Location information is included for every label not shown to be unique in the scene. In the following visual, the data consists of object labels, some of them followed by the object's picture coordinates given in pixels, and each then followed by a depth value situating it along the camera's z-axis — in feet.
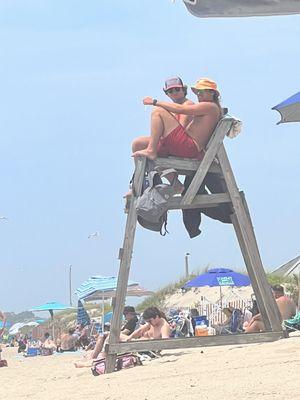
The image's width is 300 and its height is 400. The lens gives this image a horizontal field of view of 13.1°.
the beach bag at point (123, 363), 36.25
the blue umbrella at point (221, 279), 97.80
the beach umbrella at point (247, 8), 14.29
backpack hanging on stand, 34.50
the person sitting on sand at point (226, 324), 75.21
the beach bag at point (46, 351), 106.20
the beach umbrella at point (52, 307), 166.17
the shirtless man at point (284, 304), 48.34
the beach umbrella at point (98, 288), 110.70
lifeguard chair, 35.38
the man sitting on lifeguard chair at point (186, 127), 35.34
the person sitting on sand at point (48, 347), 106.90
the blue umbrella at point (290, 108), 43.62
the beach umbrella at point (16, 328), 225.34
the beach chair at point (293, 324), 43.36
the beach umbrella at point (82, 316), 127.84
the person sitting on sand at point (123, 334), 51.25
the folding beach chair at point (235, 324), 74.74
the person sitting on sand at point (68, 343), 107.43
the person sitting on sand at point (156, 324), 46.40
